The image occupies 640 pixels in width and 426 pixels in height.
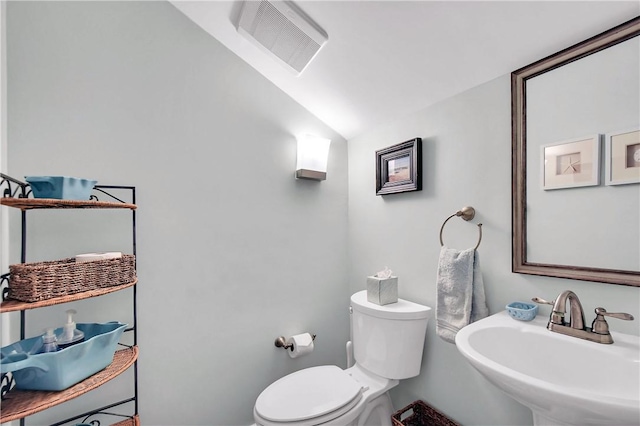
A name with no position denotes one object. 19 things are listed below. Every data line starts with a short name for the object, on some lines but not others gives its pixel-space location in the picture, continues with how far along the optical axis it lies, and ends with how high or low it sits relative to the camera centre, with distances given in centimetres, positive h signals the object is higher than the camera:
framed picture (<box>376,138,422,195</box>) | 145 +27
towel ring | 121 +0
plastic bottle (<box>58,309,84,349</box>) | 94 -41
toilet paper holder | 166 -77
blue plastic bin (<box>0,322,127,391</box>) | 82 -45
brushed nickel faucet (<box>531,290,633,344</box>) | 82 -33
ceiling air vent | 122 +87
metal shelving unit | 79 -54
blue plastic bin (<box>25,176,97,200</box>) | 88 +10
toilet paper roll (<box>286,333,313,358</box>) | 163 -77
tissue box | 142 -39
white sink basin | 60 -42
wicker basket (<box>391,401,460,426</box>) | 134 -100
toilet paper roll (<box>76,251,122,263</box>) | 96 -14
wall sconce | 171 +37
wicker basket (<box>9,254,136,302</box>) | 83 -20
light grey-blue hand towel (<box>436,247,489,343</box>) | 115 -33
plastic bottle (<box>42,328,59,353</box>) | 90 -41
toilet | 120 -83
